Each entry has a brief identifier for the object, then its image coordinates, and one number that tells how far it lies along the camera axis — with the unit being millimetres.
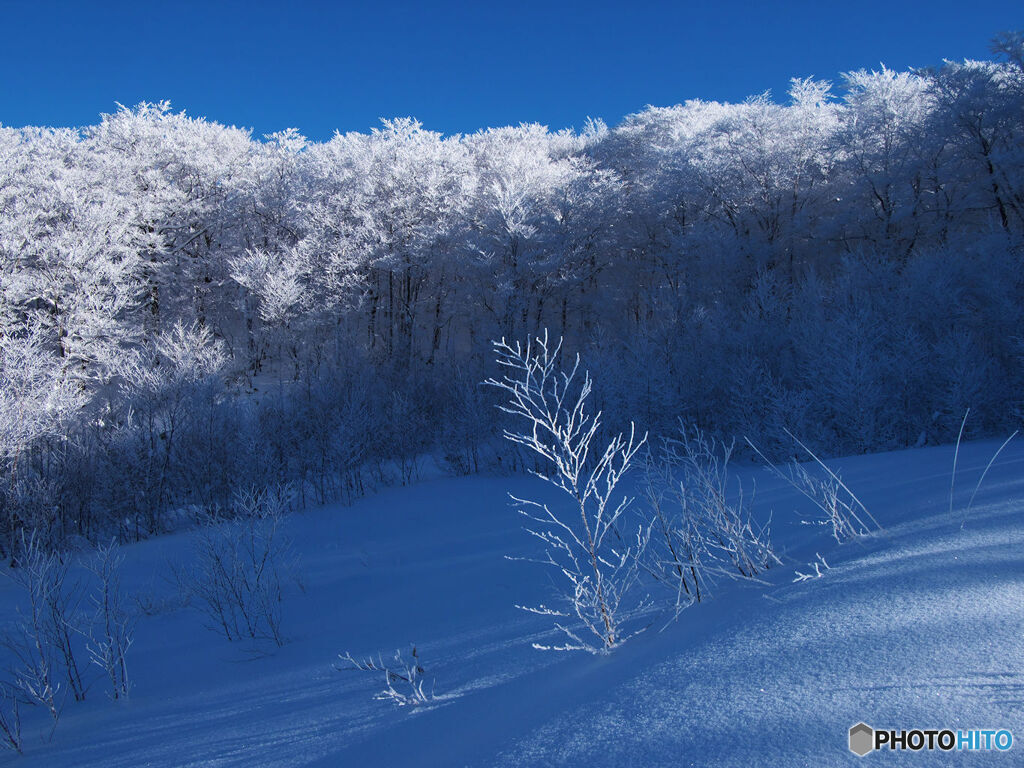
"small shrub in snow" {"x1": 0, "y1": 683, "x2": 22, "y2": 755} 4375
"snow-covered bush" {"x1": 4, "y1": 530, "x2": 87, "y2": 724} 4980
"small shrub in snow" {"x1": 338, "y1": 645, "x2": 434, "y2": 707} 3393
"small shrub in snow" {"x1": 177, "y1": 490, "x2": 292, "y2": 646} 6430
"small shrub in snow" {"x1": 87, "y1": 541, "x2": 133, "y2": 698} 5164
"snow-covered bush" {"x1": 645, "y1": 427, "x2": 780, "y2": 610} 3736
